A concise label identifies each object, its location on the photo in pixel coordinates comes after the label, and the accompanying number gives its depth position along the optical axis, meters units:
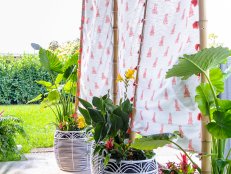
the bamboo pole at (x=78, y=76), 2.60
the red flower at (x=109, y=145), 1.46
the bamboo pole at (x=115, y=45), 2.13
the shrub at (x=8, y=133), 2.64
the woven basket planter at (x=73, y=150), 2.38
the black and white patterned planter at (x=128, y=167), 1.38
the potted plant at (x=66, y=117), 2.39
